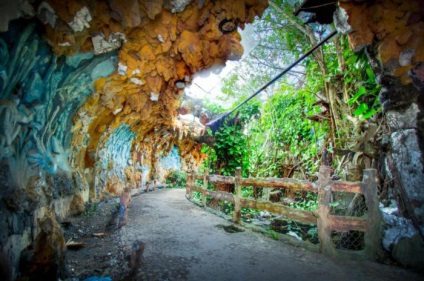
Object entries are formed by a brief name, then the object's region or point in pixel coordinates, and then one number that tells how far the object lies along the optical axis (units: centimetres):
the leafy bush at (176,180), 1990
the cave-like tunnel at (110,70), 310
